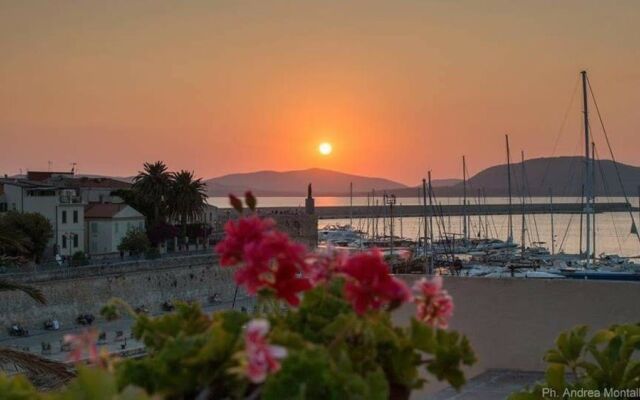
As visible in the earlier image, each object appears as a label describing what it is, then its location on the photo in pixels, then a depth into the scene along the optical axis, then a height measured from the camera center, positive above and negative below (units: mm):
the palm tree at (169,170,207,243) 53969 +2379
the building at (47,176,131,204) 55875 +3354
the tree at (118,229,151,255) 50062 -831
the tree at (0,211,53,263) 42656 +323
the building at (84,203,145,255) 50500 +384
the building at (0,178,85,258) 47562 +1588
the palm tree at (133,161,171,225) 53375 +3173
